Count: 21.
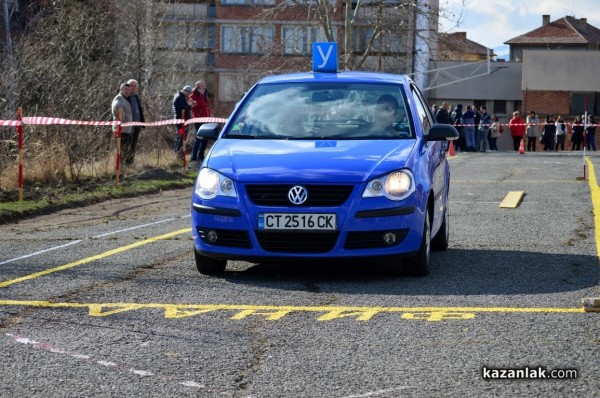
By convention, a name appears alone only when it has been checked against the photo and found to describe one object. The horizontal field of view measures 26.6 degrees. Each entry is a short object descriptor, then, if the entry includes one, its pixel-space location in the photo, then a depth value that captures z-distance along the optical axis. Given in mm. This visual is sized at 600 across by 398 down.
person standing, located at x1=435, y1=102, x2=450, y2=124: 41656
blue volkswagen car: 9289
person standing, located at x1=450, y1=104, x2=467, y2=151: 45875
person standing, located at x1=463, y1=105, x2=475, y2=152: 45531
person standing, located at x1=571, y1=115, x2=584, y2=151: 51656
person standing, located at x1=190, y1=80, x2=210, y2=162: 28516
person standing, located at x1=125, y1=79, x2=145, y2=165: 24281
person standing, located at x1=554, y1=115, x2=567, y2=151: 51125
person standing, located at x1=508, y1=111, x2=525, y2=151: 47625
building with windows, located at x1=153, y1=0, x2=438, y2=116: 47812
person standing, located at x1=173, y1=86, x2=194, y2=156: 27734
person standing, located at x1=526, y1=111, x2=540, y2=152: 49709
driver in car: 10469
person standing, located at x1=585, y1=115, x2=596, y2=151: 51991
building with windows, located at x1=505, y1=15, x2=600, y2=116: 77562
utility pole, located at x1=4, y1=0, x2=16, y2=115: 23922
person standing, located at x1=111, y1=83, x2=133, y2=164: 23719
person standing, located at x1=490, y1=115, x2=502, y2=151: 49094
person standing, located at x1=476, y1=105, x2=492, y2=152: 46344
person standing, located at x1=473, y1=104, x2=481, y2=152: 46406
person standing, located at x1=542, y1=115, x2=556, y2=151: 51875
